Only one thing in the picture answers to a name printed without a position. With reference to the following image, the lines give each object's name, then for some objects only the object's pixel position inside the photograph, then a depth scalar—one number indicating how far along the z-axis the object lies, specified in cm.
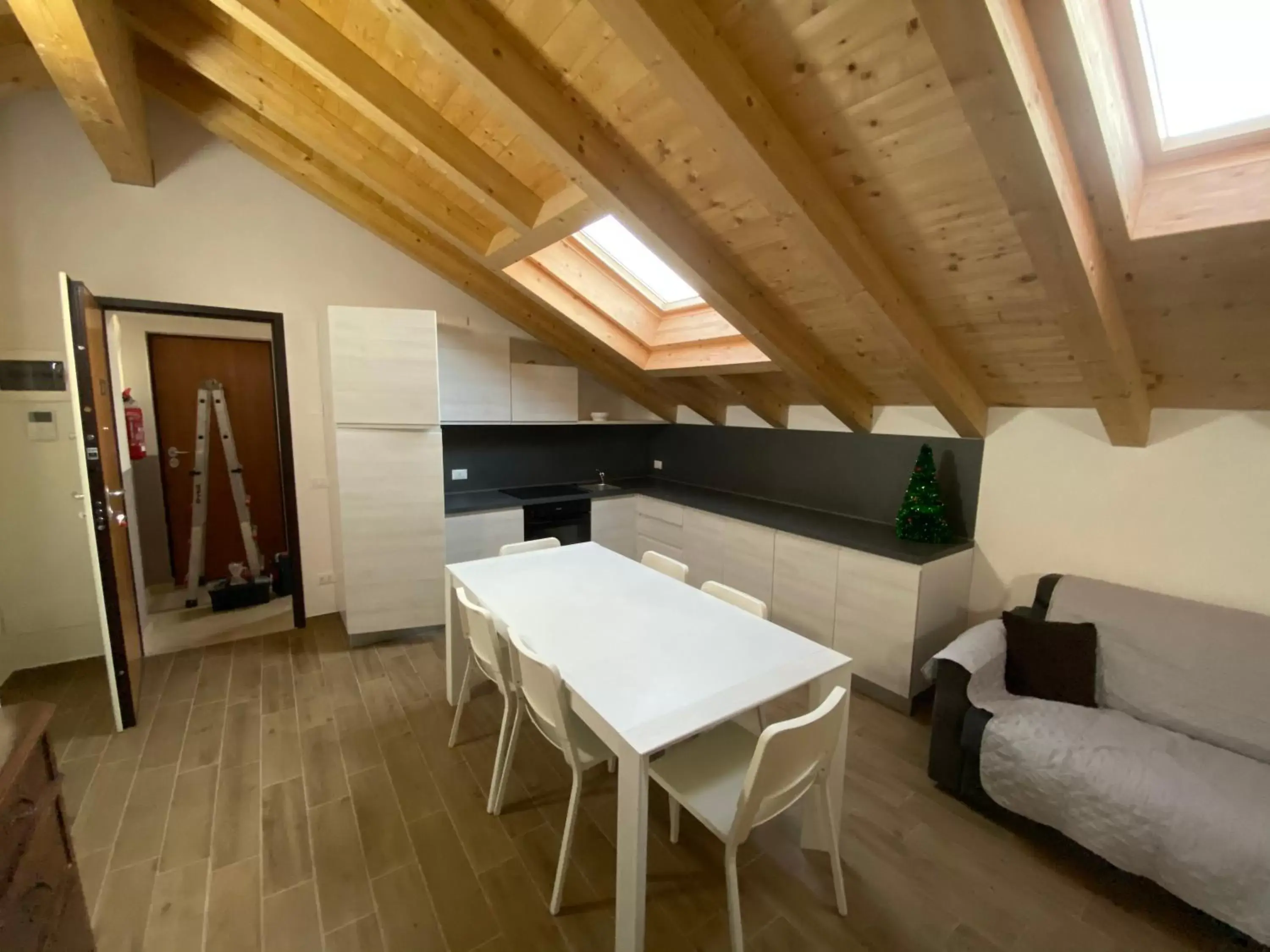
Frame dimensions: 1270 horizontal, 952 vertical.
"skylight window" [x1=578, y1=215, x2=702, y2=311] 320
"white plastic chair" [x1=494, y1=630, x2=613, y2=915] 157
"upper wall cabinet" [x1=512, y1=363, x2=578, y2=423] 410
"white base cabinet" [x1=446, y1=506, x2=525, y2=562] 369
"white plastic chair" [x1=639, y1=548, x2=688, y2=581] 260
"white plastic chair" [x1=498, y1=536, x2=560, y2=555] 295
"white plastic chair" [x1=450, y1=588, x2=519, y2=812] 197
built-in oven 406
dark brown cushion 218
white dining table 135
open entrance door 224
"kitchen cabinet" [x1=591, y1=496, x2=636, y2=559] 435
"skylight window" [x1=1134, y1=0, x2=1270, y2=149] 141
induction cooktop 433
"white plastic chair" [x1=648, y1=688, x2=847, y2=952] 132
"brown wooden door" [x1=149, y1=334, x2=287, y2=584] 426
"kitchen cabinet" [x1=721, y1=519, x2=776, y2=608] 344
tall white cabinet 315
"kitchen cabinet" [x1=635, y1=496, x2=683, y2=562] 420
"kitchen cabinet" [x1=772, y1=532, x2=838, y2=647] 305
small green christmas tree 298
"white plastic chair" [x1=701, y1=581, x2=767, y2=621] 214
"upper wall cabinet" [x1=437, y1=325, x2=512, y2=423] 385
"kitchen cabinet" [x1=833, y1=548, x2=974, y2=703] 270
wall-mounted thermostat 290
